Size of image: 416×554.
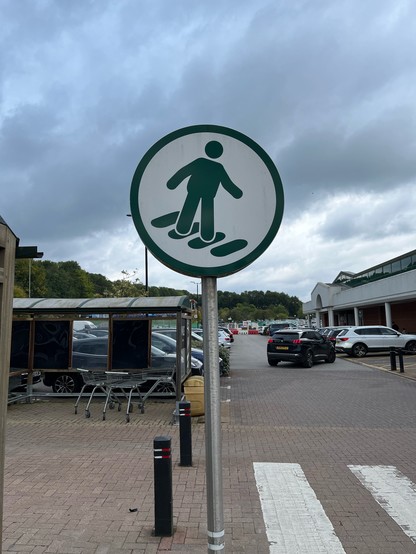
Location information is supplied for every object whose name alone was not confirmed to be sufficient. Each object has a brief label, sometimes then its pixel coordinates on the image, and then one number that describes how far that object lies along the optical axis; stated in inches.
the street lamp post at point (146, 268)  1238.9
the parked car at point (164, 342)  469.4
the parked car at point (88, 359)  460.8
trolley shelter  442.3
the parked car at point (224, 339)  1106.1
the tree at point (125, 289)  1493.6
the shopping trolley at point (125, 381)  372.2
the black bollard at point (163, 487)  153.7
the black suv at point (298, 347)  767.1
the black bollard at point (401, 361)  642.6
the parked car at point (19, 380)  438.0
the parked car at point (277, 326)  1737.5
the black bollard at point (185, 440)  232.2
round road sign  90.0
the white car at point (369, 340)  951.6
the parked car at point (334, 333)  993.2
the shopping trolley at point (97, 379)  382.3
